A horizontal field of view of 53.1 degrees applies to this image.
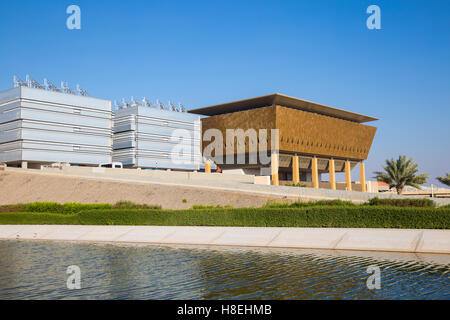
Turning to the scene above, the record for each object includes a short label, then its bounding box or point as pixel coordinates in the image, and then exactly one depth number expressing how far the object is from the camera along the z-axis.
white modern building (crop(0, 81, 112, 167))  93.75
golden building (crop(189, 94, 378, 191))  72.38
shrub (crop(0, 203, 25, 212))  38.44
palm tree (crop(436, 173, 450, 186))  68.72
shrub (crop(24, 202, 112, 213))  34.81
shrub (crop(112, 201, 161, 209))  34.12
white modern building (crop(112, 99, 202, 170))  110.69
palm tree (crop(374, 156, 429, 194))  69.56
